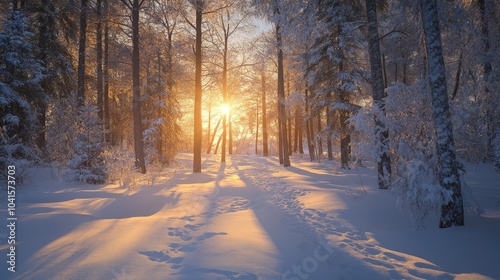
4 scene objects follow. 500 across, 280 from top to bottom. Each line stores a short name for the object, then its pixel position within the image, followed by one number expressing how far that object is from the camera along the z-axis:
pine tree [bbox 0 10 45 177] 7.51
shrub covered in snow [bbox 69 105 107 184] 8.20
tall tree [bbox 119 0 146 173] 10.72
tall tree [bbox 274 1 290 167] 14.89
